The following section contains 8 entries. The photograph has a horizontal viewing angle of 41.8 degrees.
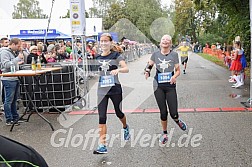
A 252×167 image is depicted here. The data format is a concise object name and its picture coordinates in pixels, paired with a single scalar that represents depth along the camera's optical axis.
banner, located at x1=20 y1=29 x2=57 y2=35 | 23.22
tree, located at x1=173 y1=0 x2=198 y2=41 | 47.63
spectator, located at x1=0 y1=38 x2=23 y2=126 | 6.94
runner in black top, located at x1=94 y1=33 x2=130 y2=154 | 5.20
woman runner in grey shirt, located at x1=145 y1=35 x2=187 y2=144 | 5.47
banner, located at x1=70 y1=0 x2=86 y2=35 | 8.16
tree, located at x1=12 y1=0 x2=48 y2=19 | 90.38
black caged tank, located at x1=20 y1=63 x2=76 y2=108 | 8.24
